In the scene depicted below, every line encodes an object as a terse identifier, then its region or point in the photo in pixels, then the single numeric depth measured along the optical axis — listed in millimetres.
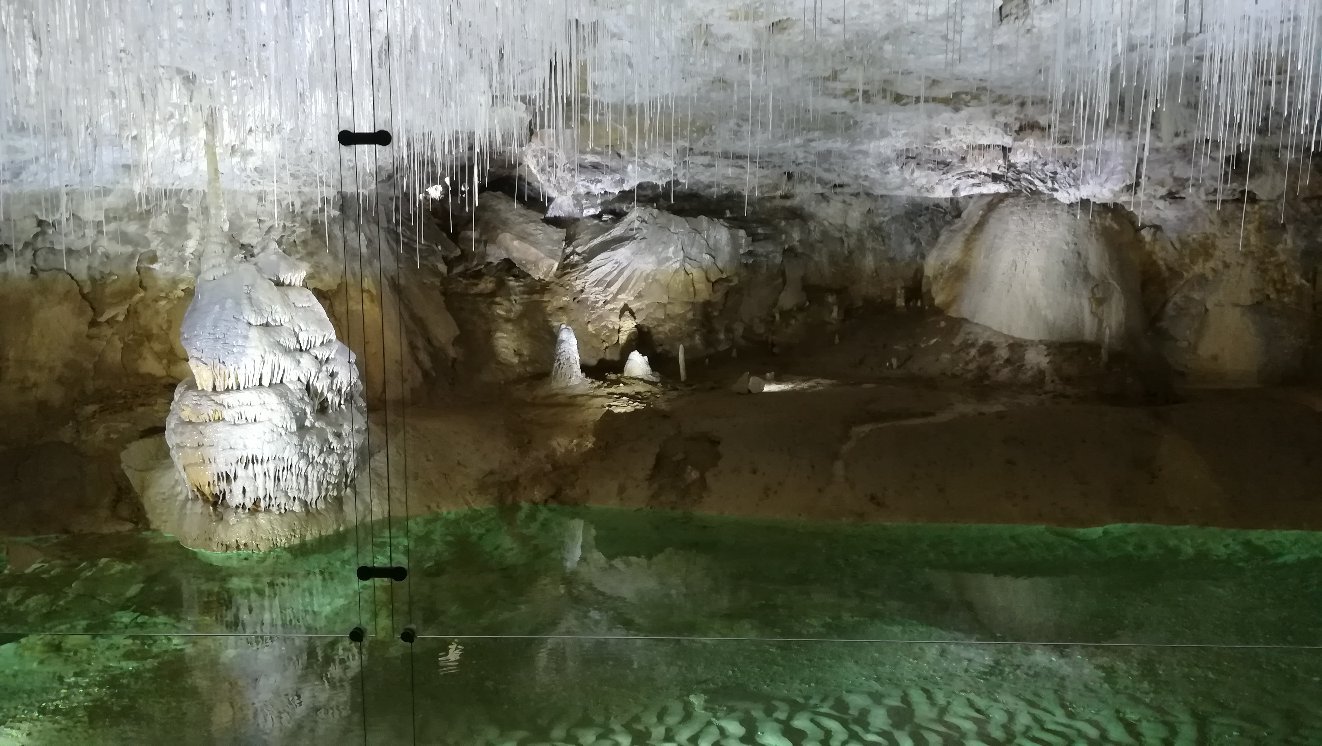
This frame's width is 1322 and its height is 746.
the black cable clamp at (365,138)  3814
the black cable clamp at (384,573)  3727
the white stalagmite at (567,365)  9805
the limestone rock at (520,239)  11406
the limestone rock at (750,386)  9312
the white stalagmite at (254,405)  6348
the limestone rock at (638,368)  10078
